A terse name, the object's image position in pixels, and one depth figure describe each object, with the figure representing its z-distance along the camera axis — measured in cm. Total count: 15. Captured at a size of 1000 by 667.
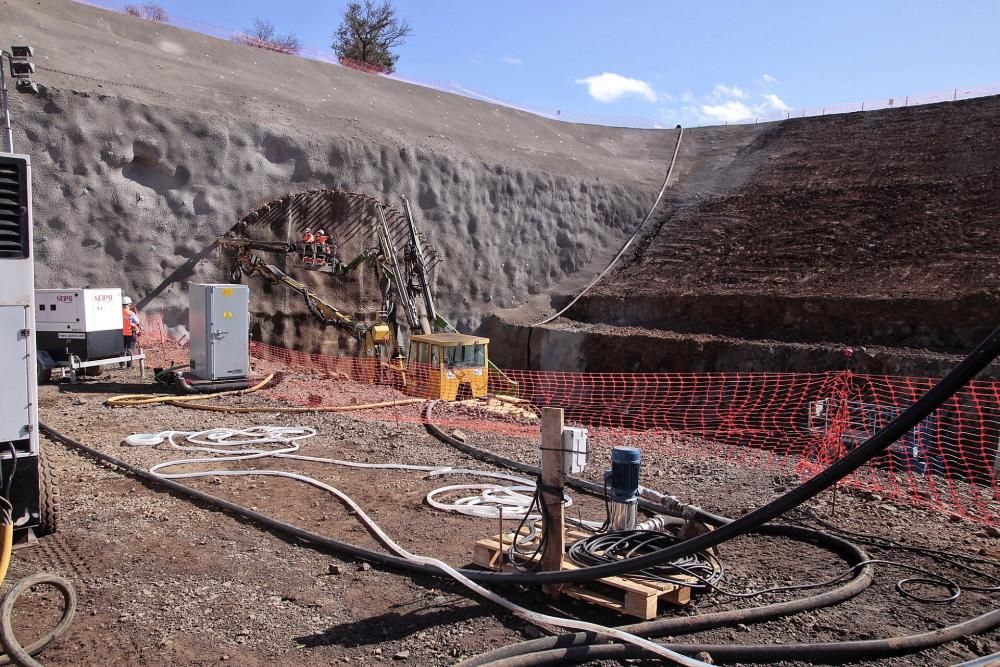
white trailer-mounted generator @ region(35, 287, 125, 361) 1422
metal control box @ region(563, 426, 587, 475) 473
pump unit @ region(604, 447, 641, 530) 525
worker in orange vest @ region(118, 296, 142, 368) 1561
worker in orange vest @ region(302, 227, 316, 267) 1911
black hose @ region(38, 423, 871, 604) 504
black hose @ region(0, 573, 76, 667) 396
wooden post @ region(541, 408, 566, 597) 478
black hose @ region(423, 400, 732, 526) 620
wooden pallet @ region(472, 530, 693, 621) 457
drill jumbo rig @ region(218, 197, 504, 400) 1733
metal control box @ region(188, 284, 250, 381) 1368
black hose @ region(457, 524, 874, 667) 416
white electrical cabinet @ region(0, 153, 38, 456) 525
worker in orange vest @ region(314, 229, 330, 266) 1941
